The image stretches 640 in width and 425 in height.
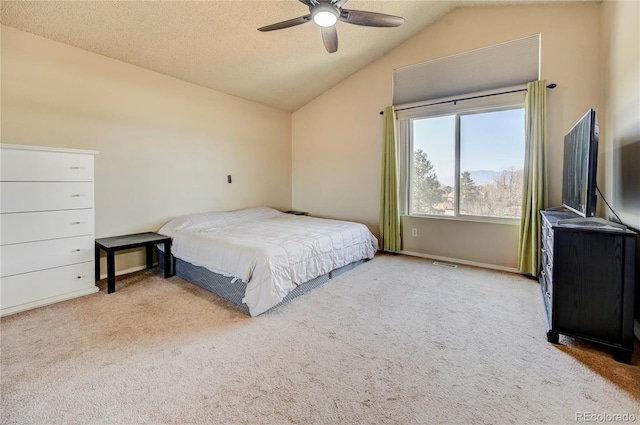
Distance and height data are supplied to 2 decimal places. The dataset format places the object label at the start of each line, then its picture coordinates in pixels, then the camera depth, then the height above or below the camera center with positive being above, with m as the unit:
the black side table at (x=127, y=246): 2.84 -0.43
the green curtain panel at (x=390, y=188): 4.25 +0.26
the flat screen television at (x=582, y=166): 1.84 +0.29
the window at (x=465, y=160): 3.54 +0.62
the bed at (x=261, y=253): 2.45 -0.48
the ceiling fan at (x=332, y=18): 2.21 +1.55
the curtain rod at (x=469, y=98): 3.19 +1.39
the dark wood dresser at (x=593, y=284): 1.73 -0.48
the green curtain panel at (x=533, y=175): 3.19 +0.35
